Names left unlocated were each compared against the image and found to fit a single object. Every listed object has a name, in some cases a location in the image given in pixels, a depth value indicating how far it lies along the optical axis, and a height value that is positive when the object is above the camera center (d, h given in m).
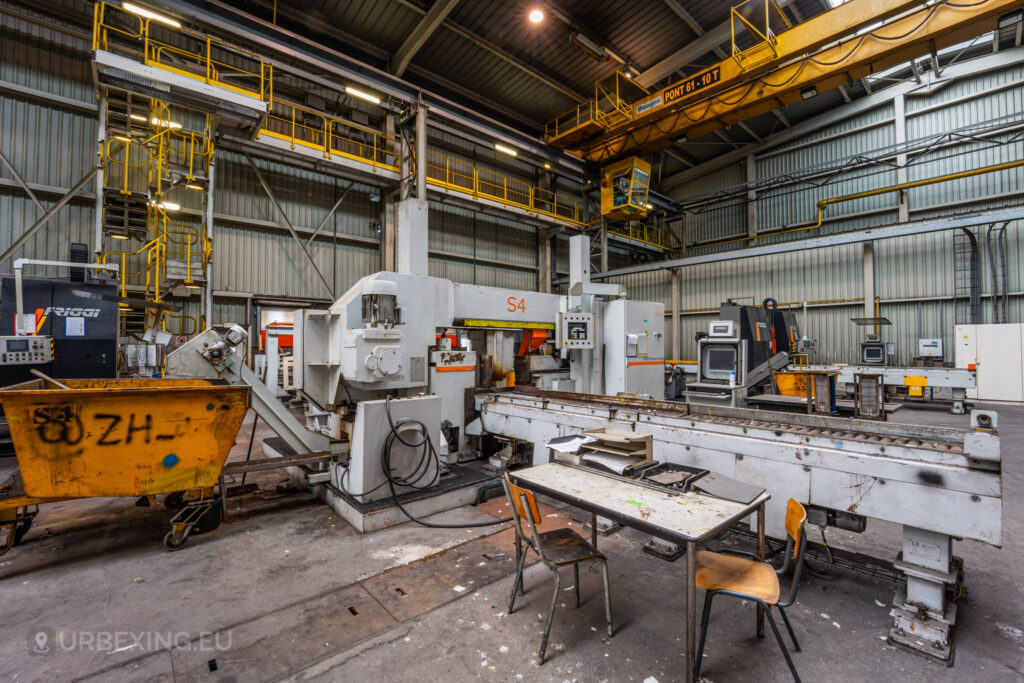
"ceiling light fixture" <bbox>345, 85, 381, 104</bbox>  8.14 +4.81
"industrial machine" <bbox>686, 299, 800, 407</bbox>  6.18 -0.13
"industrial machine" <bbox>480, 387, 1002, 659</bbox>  1.80 -0.61
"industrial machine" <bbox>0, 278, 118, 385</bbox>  5.02 +0.24
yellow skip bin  2.47 -0.57
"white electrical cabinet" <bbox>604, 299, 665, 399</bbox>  5.44 +0.01
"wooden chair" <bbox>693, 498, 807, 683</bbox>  1.67 -0.97
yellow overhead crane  5.96 +4.72
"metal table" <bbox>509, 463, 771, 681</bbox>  1.63 -0.68
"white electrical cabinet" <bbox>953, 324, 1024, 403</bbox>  8.56 -0.14
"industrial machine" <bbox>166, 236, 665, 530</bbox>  3.31 -0.24
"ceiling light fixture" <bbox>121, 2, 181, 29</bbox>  6.03 +4.69
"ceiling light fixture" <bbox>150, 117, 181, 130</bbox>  6.62 +3.45
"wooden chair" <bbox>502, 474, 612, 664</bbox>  1.97 -0.99
